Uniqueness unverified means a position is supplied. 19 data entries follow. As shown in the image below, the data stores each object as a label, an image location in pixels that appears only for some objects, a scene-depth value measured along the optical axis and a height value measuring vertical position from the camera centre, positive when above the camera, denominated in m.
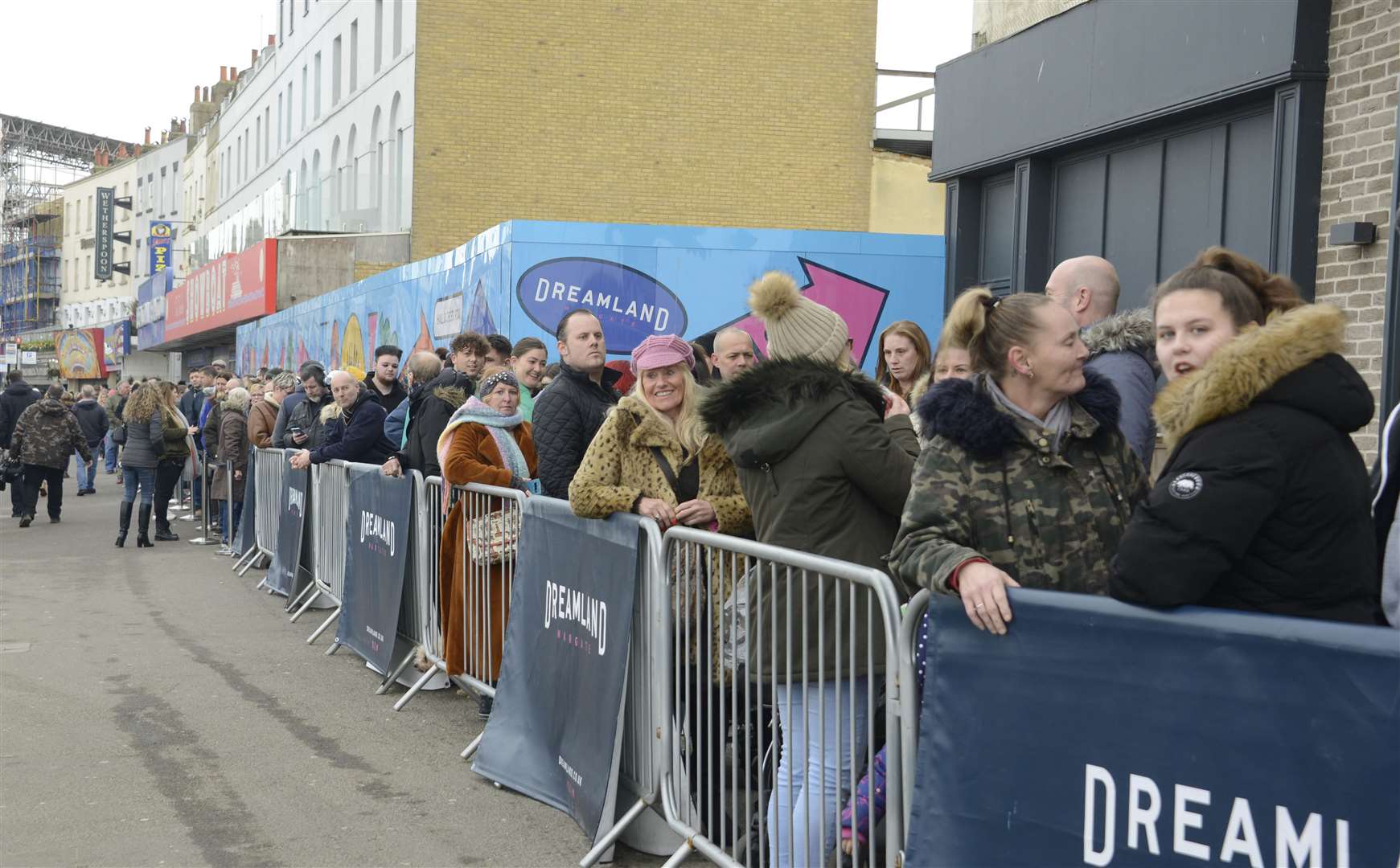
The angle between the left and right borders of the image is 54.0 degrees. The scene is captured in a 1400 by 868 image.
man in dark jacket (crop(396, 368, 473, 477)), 8.22 -0.28
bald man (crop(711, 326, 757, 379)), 6.04 +0.16
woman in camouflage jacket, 3.12 -0.20
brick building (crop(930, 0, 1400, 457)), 7.62 +1.79
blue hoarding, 15.29 +1.28
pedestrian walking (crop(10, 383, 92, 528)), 19.08 -1.08
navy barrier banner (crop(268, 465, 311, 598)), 11.22 -1.35
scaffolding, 100.88 +11.47
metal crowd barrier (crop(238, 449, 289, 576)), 12.80 -1.18
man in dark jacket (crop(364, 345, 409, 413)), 10.90 -0.04
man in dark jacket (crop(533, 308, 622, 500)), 6.46 -0.10
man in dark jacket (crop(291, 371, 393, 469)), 10.38 -0.41
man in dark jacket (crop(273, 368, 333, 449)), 12.43 -0.36
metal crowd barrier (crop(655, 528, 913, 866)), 3.59 -0.88
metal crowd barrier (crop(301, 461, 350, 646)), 9.85 -1.19
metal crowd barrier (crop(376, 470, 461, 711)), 7.62 -1.06
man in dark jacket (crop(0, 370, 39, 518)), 22.05 -0.60
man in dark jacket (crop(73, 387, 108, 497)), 24.23 -0.91
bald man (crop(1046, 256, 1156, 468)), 4.23 +0.13
